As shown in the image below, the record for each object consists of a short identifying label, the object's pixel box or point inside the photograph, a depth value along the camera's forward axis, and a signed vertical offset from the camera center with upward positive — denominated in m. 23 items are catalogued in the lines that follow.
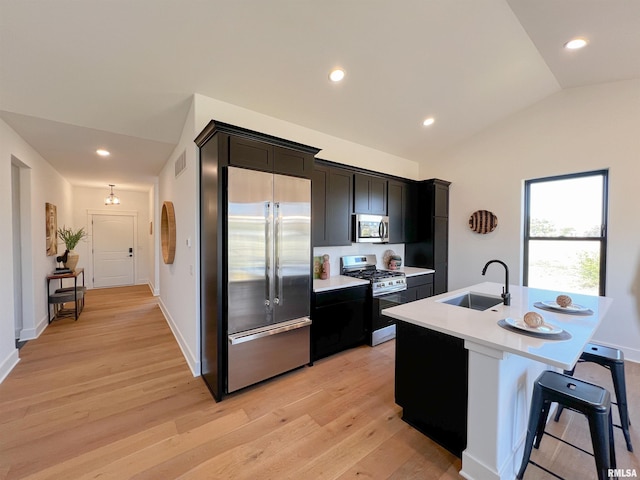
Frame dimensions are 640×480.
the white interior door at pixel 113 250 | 6.97 -0.43
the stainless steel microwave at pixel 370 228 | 3.81 +0.10
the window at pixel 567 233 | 3.46 +0.04
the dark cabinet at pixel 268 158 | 2.36 +0.74
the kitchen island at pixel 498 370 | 1.41 -0.80
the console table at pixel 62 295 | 4.30 -1.00
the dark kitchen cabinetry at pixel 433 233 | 4.57 +0.04
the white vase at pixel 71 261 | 4.70 -0.48
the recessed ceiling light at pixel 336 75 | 2.69 +1.64
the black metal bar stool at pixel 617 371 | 1.80 -0.91
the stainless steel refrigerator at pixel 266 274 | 2.35 -0.37
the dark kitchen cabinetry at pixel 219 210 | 2.30 +0.23
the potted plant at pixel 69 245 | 4.71 -0.20
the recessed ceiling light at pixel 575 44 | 2.62 +1.93
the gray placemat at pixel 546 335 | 1.46 -0.55
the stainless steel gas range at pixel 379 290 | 3.43 -0.74
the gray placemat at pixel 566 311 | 1.89 -0.55
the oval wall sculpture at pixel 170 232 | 3.71 +0.03
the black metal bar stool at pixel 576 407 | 1.36 -0.92
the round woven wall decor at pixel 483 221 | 4.27 +0.23
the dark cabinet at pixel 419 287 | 4.06 -0.82
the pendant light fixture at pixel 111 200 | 6.14 +0.79
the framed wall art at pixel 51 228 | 4.35 +0.10
